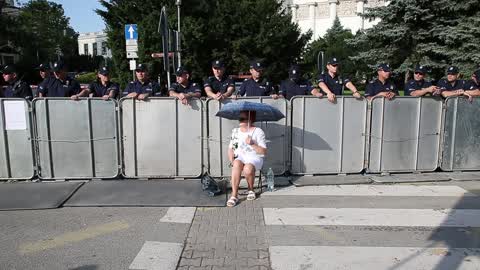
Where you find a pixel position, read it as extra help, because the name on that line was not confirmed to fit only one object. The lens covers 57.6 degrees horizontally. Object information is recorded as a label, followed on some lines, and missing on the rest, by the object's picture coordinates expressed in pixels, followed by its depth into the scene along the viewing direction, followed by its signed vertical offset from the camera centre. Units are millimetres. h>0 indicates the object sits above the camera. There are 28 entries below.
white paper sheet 7062 -712
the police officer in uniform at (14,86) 7628 -305
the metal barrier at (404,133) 7492 -1101
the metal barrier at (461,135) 7621 -1142
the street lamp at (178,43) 12080 +712
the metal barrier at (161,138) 7148 -1125
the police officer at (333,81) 7633 -201
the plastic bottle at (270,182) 6797 -1751
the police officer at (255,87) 7582 -309
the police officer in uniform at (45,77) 7527 -145
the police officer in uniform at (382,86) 7613 -286
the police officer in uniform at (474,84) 7795 -256
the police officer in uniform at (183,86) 7460 -297
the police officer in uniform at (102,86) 7938 -320
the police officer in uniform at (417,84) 7762 -260
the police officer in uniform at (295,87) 7777 -313
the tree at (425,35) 17797 +1475
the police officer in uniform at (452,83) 7875 -241
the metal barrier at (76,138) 7066 -1120
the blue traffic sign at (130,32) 12320 +1032
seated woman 6219 -1150
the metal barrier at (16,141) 7066 -1169
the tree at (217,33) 26312 +2430
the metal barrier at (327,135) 7348 -1102
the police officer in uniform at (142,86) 7570 -296
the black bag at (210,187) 6445 -1740
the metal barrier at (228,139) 7246 -1157
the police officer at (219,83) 7473 -239
